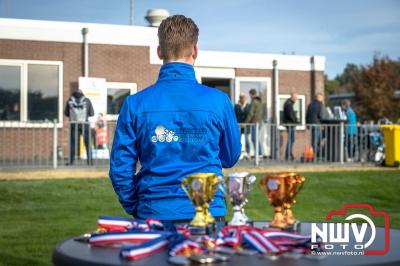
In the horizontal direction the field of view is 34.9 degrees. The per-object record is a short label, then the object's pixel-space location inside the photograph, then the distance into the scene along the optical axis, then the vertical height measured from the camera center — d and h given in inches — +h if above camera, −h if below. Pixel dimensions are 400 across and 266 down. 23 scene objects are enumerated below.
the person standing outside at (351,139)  673.6 -6.7
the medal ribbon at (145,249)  88.4 -16.7
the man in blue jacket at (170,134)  122.1 -0.4
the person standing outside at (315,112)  697.0 +22.6
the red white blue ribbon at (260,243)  93.0 -16.3
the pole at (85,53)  797.2 +98.2
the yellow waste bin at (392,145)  685.9 -13.1
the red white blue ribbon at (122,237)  98.5 -16.6
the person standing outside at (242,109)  694.5 +25.6
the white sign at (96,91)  760.3 +48.8
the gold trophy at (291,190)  105.4 -9.7
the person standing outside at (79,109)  621.3 +22.1
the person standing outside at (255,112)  671.8 +21.3
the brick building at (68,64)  770.8 +87.2
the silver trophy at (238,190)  104.4 -9.7
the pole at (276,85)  949.2 +70.5
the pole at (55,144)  551.8 -11.7
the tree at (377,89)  1879.9 +134.2
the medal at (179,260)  85.0 -17.3
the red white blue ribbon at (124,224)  105.7 -15.5
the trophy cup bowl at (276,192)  105.1 -10.0
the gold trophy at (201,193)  100.0 -9.8
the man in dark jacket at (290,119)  665.0 +14.9
